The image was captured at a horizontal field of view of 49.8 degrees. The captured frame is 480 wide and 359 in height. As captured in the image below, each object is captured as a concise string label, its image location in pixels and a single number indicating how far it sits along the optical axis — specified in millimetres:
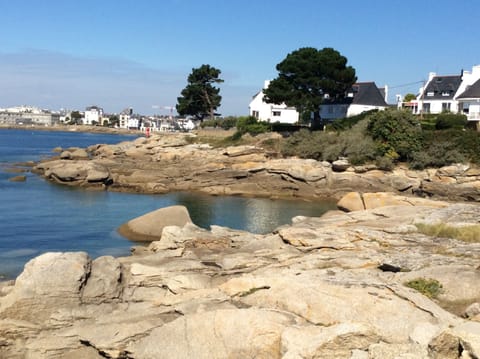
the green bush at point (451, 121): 58438
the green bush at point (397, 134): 56188
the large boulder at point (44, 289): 15594
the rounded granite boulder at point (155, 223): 32359
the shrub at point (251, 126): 78438
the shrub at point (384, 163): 54594
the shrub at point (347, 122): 66662
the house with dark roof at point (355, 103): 76188
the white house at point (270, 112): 93438
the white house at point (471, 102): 60969
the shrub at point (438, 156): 52875
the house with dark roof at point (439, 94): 72625
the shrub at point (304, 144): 62219
